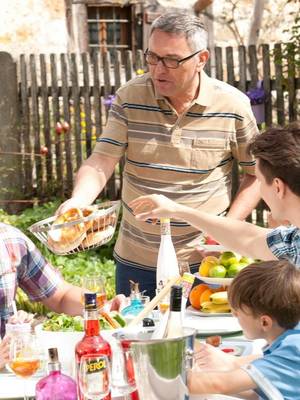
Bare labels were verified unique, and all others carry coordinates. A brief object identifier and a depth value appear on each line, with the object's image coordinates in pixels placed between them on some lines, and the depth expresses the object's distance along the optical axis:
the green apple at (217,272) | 4.03
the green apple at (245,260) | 4.18
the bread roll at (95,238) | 3.56
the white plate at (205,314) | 3.89
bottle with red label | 2.70
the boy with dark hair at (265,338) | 2.77
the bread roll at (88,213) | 3.51
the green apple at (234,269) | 4.08
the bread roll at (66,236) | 3.46
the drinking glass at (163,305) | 3.49
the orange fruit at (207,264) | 4.10
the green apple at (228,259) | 4.12
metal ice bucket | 2.48
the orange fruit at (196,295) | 3.99
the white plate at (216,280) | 3.91
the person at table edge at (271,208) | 3.33
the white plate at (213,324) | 3.65
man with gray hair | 4.54
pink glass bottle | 2.76
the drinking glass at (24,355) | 3.00
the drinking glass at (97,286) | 3.60
